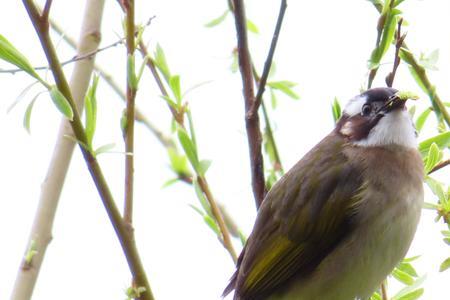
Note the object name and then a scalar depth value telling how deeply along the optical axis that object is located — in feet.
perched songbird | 17.51
